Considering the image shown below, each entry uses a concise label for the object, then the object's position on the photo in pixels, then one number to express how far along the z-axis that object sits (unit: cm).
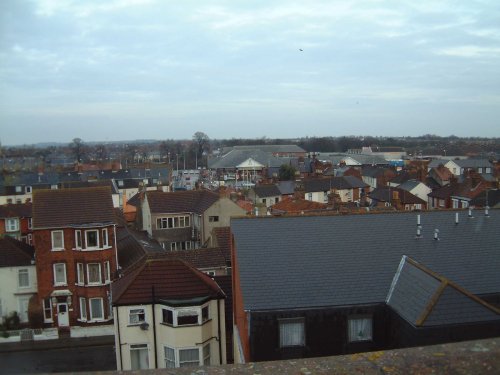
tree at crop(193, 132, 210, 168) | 16728
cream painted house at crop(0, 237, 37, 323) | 2548
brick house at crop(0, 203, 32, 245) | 4231
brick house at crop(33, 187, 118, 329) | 2442
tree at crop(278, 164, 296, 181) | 7975
